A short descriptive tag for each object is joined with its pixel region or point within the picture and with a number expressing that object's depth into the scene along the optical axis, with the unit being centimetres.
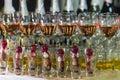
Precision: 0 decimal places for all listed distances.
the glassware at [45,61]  138
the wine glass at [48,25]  145
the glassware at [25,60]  145
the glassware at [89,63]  134
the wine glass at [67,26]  141
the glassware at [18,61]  144
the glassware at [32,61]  141
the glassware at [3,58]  146
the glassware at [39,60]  143
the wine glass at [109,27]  141
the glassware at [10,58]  149
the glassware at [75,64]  134
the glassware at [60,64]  136
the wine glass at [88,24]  140
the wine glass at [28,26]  150
